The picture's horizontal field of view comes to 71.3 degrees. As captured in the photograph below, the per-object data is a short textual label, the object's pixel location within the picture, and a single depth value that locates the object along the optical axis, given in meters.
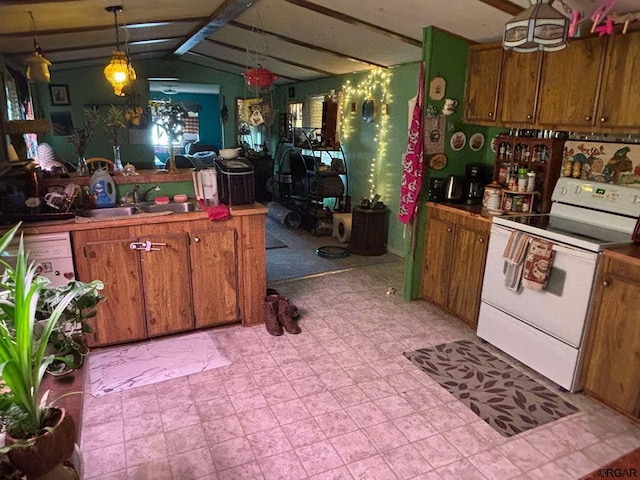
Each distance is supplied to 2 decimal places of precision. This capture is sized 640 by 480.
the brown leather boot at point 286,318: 3.34
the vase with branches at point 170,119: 3.48
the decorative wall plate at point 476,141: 3.84
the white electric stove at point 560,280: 2.54
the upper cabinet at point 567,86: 2.56
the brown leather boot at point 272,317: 3.31
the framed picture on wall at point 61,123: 7.14
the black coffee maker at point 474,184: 3.67
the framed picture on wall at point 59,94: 7.07
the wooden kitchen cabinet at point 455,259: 3.30
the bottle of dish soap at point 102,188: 3.16
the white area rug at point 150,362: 2.70
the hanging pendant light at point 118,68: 3.57
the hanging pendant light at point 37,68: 3.27
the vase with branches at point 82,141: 3.24
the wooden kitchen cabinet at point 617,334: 2.32
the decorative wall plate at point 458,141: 3.74
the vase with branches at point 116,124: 3.36
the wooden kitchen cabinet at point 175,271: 2.91
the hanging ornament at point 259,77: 4.08
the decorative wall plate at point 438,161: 3.69
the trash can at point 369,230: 5.26
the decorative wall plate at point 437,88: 3.50
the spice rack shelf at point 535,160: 3.26
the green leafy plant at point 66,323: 1.25
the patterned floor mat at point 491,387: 2.44
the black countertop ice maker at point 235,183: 3.28
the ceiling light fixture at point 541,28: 2.03
